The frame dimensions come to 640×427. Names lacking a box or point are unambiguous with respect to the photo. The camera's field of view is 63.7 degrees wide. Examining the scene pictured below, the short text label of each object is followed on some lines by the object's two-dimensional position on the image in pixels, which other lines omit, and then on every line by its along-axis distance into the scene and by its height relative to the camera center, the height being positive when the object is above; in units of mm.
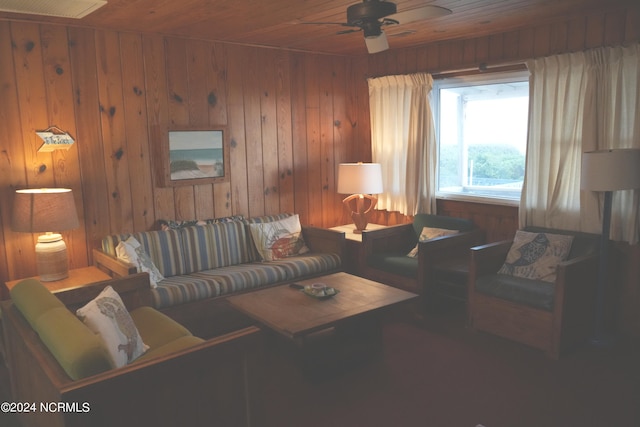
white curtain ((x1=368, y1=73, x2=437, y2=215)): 4664 +76
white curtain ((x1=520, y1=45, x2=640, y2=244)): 3398 +100
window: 4223 +109
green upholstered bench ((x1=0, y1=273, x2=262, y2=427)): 1758 -805
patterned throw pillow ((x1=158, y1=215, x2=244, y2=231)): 4078 -554
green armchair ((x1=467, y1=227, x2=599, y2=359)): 3203 -999
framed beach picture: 4098 -21
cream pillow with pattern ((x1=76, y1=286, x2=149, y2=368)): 2240 -762
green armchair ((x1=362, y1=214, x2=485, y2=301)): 3986 -888
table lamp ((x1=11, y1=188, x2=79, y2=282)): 3223 -391
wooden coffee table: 2799 -916
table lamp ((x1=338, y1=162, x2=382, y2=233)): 4668 -300
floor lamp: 3152 -220
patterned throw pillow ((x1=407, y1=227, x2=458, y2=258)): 4305 -720
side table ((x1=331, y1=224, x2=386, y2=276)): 4496 -916
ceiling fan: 2467 +656
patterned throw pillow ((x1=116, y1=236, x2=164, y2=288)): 3484 -691
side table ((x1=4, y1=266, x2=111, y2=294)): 3291 -804
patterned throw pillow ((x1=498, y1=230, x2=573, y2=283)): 3537 -768
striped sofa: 3539 -864
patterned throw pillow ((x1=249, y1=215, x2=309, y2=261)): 4324 -735
